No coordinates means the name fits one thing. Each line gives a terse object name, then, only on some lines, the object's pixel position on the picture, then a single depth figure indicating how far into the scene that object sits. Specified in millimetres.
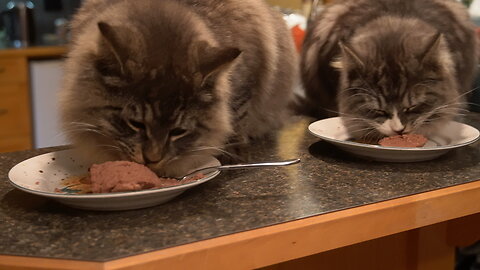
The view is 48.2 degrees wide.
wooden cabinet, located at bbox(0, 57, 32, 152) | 3805
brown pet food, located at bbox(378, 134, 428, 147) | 1445
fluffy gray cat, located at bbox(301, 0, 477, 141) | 1563
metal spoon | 1195
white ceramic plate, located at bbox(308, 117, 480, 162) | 1356
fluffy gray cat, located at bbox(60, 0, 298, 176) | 1087
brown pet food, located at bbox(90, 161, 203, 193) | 1033
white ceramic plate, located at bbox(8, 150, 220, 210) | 1009
